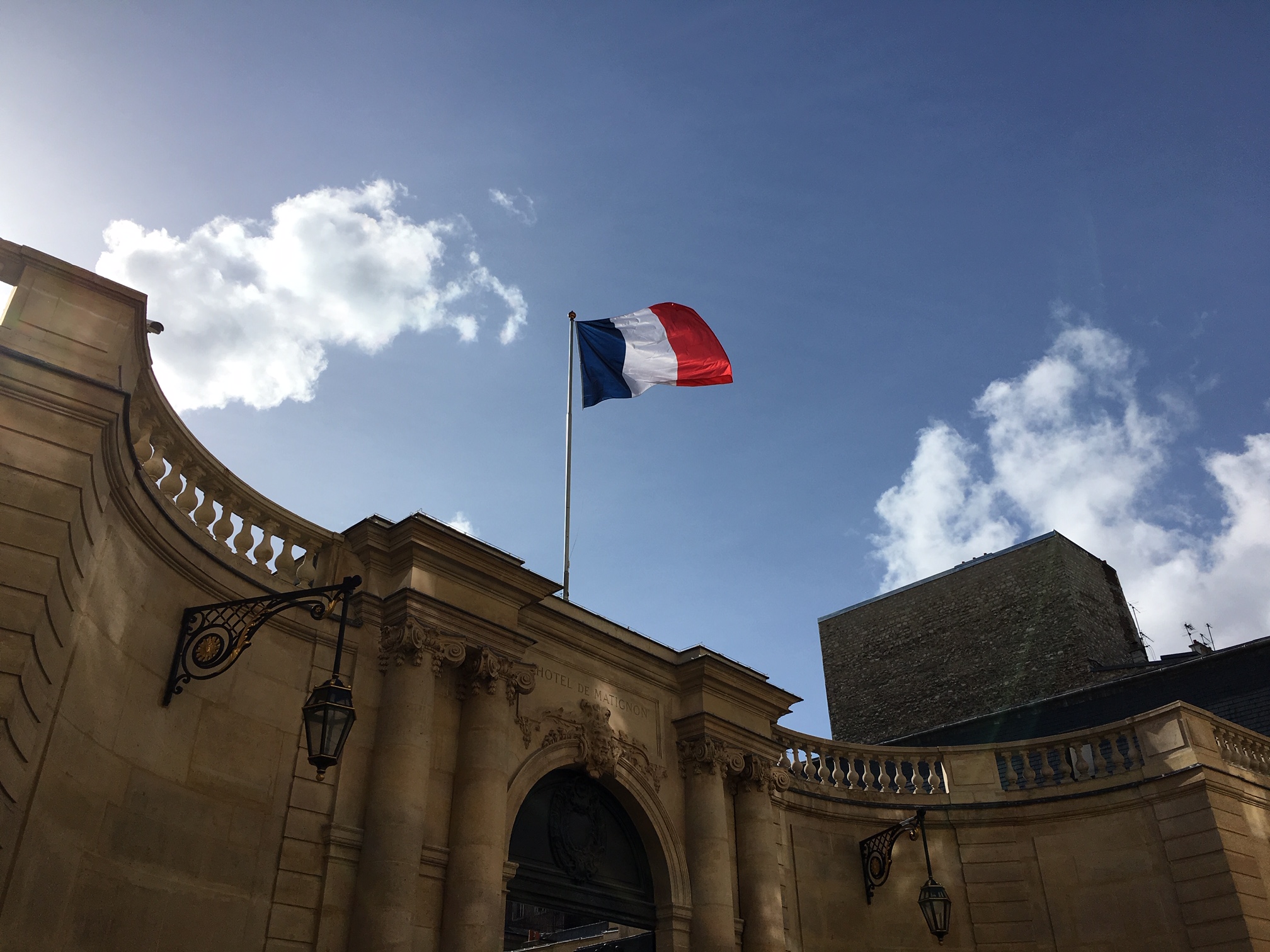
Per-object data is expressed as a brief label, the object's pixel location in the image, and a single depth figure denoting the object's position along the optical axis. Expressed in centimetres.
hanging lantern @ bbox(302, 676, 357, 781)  671
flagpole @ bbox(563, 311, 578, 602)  1281
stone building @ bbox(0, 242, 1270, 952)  643
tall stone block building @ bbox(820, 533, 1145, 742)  2453
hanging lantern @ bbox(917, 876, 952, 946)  1292
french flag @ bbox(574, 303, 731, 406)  1456
